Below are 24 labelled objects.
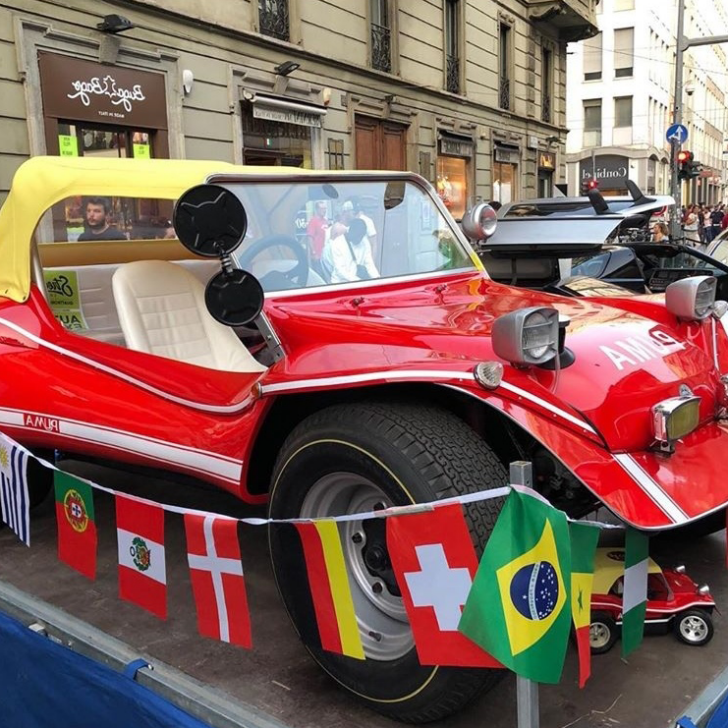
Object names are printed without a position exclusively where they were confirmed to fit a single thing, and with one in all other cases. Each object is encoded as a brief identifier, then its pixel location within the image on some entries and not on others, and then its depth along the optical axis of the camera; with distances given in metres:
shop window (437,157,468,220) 19.19
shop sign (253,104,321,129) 13.17
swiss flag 2.00
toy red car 2.55
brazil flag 1.85
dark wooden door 16.08
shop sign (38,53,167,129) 9.98
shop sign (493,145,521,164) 22.14
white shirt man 3.34
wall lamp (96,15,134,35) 10.30
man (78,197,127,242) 3.93
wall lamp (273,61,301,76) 13.38
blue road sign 16.72
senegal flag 2.01
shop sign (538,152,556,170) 25.50
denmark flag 2.40
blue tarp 2.15
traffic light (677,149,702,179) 18.41
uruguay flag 3.28
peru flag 2.61
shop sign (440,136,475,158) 19.20
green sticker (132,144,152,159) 11.34
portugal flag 2.87
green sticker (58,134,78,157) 10.21
